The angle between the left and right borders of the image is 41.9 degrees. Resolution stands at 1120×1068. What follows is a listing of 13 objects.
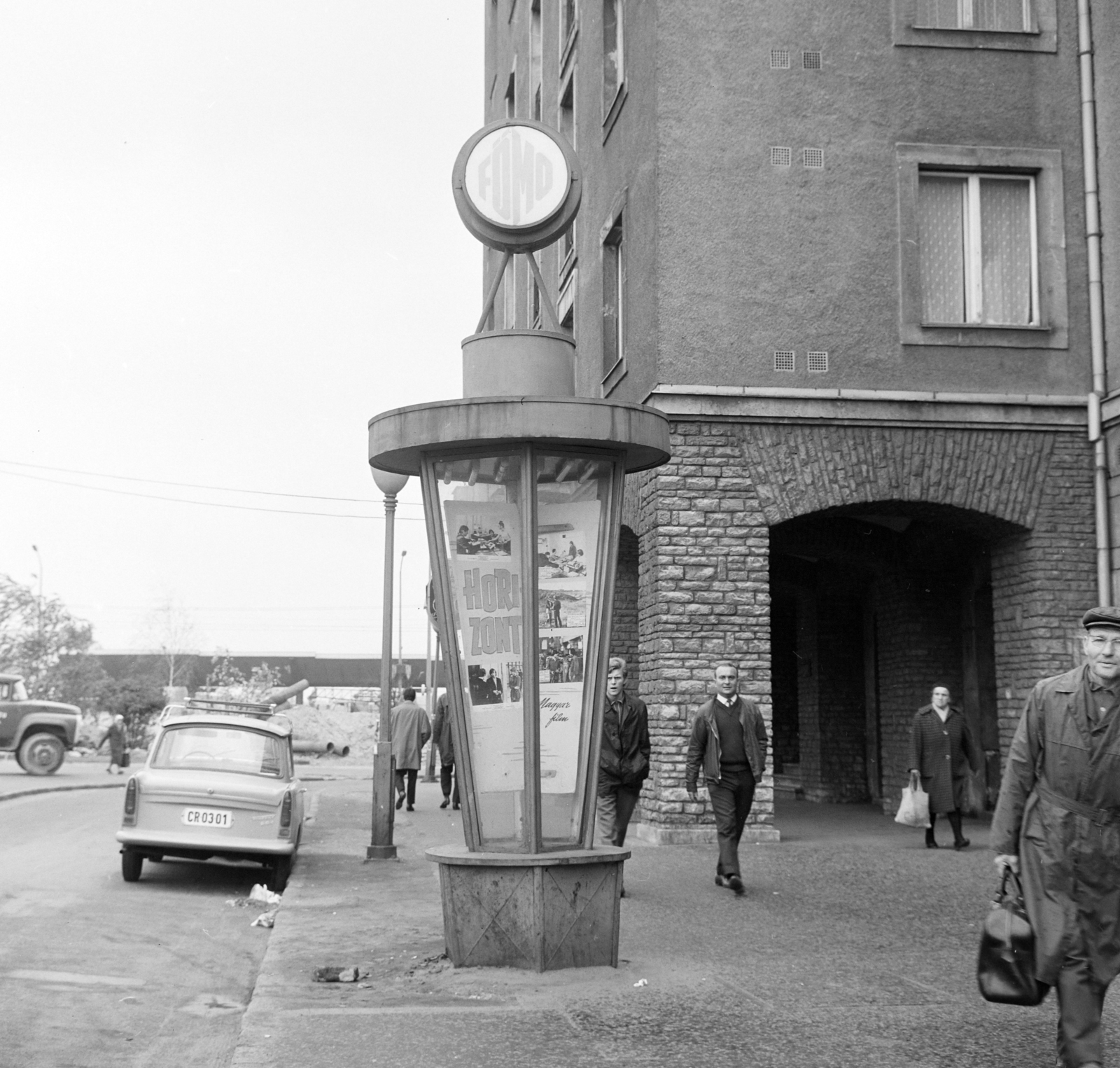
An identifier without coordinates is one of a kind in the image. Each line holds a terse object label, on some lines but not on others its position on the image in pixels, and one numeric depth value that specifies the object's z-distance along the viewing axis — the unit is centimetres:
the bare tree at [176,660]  7912
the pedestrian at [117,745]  3625
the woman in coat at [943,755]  1518
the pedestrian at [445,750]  2094
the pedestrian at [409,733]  2047
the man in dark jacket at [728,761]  1123
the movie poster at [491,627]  822
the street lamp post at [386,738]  1457
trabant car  1255
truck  3247
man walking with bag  554
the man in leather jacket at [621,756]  1156
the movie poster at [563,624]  827
